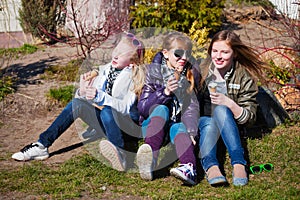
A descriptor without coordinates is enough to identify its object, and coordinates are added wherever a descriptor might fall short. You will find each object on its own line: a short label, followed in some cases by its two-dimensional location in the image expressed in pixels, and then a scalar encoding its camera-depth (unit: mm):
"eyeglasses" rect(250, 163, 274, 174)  4027
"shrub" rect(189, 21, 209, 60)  5304
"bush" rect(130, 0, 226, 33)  7840
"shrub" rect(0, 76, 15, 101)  6042
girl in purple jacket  3879
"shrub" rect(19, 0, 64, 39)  8281
